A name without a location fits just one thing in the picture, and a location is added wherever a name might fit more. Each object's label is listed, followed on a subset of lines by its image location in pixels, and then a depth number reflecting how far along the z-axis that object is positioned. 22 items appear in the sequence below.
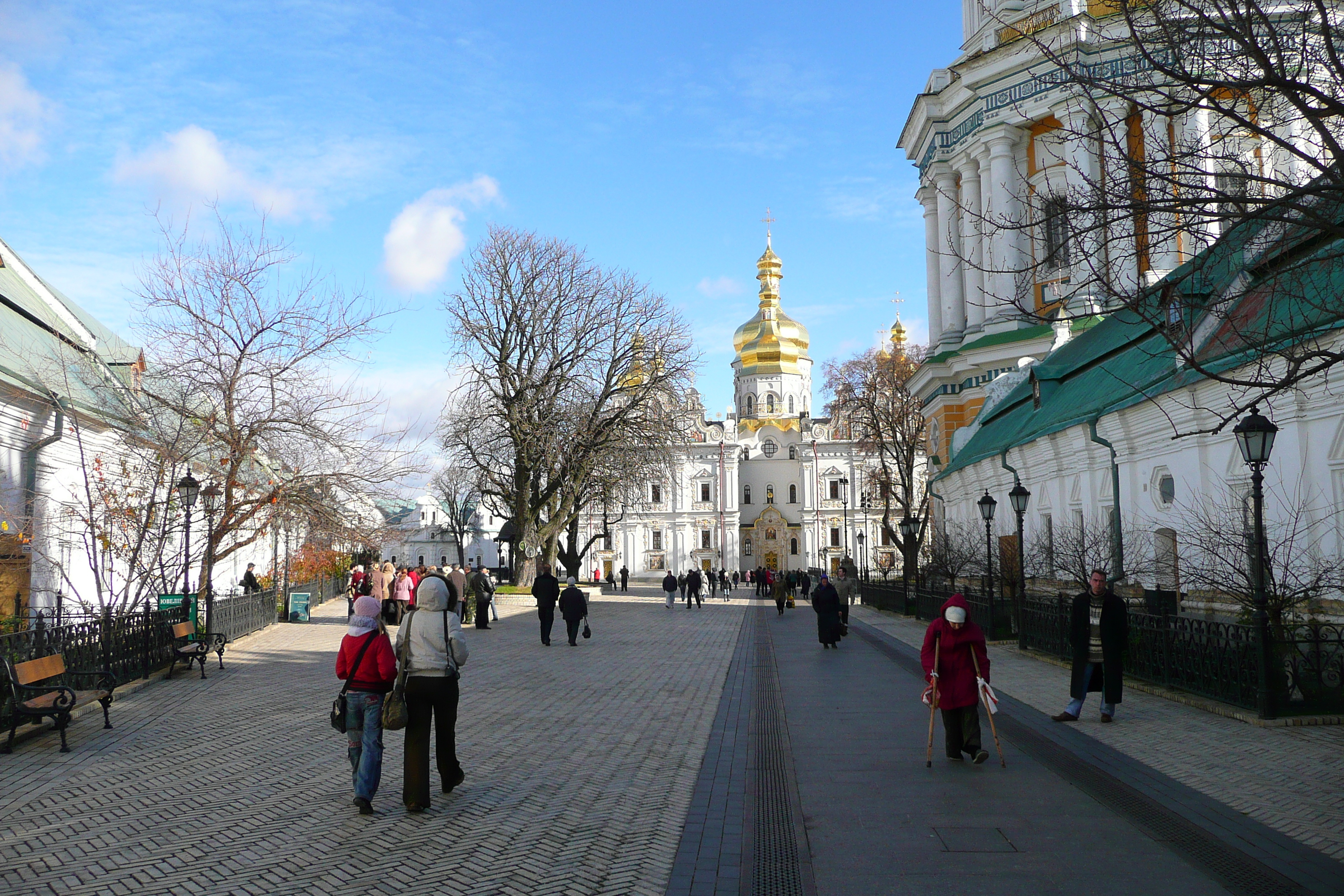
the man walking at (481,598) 25.72
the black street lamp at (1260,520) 10.27
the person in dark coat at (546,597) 21.00
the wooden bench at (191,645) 15.66
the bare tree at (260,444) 19.39
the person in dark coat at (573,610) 21.05
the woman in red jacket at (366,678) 7.48
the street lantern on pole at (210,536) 18.48
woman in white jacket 7.45
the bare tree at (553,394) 37.50
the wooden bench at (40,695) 9.79
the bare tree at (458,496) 40.50
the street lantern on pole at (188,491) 16.31
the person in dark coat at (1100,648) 10.68
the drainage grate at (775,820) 5.95
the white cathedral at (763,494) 86.94
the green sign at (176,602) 17.14
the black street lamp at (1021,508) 18.91
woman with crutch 8.98
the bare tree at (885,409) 46.56
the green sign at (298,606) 27.55
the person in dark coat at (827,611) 20.47
